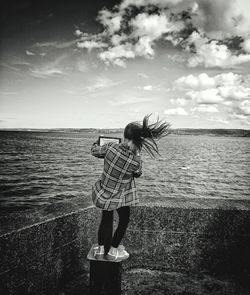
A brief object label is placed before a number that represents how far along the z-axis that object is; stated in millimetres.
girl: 2369
